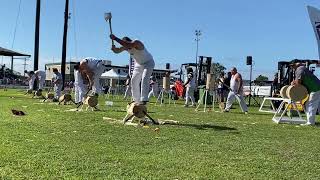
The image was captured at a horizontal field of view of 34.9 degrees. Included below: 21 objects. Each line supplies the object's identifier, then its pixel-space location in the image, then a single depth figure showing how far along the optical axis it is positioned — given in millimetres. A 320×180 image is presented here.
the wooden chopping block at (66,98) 20734
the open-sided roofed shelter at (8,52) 40188
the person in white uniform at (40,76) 34175
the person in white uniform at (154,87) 32134
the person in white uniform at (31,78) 36972
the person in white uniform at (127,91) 34138
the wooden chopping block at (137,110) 11836
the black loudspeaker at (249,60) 33875
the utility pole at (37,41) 44031
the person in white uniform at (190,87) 25938
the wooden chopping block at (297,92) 13976
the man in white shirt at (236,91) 20766
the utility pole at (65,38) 43688
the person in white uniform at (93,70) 18281
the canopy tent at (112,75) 49447
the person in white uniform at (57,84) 24797
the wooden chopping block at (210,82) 20703
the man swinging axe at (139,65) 12164
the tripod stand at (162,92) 26345
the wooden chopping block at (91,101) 16594
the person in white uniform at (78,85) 19812
